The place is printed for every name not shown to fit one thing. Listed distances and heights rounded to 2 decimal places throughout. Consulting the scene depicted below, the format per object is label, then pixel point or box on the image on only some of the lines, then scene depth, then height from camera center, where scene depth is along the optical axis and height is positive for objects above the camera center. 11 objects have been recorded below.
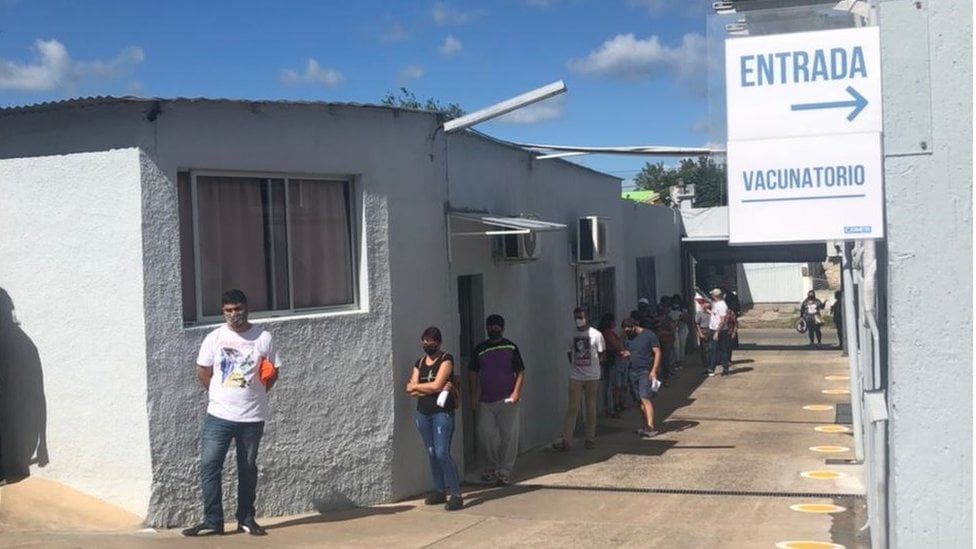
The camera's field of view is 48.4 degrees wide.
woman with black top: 9.39 -1.22
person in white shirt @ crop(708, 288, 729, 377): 20.41 -1.37
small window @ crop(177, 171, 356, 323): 8.41 +0.28
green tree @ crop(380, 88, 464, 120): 45.97 +7.27
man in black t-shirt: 10.69 -1.27
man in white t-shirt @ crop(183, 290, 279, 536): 7.80 -0.89
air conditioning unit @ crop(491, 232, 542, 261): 12.09 +0.23
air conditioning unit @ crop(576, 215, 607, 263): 15.27 +0.35
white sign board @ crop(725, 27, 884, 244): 4.54 +0.52
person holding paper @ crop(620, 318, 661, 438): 13.97 -1.37
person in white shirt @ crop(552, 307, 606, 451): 13.01 -1.28
